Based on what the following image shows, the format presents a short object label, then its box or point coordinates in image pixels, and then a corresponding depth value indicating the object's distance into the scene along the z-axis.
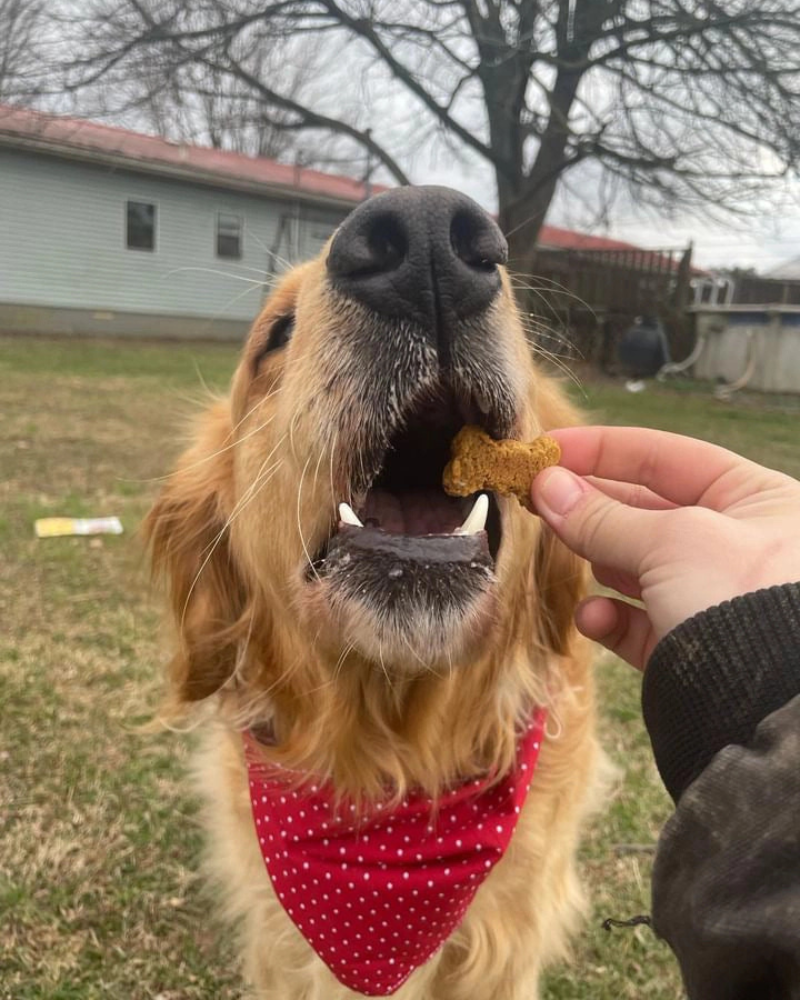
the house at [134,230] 18.89
